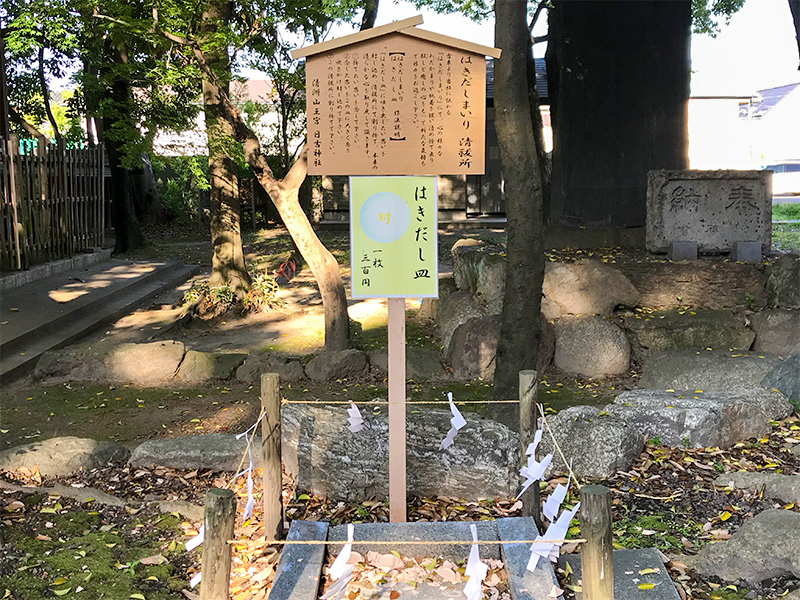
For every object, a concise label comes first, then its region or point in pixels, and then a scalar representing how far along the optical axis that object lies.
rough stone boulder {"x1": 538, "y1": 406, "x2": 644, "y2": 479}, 5.29
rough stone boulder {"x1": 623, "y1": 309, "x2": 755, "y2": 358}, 8.34
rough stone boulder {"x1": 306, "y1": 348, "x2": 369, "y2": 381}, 8.48
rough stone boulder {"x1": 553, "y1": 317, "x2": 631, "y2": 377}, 8.35
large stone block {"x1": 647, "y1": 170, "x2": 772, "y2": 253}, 9.53
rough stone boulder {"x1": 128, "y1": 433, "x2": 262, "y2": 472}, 5.48
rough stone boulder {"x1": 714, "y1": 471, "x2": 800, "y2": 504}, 4.74
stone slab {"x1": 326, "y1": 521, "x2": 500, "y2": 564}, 4.06
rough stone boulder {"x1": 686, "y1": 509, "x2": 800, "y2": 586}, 3.92
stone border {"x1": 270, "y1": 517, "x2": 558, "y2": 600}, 3.60
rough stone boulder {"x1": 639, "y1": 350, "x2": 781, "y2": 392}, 7.17
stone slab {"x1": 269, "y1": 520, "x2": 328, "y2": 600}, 3.57
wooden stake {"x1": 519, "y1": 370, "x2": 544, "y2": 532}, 4.16
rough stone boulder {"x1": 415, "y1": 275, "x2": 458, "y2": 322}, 10.81
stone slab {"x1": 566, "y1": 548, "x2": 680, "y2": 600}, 3.67
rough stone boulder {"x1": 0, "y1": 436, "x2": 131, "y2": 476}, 5.38
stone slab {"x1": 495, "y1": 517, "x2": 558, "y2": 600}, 3.58
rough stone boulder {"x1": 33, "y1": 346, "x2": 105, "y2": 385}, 8.39
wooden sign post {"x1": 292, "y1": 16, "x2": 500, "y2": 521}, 4.32
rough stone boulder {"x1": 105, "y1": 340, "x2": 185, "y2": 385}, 8.50
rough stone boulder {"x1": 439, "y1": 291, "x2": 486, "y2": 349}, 9.66
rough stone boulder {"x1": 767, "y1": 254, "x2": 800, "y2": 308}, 8.57
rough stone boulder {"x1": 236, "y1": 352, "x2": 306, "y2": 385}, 8.47
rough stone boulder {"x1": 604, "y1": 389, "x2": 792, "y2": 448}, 5.66
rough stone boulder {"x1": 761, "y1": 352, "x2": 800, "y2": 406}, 6.35
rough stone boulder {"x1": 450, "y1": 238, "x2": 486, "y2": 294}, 9.91
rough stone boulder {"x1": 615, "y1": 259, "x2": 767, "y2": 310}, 9.06
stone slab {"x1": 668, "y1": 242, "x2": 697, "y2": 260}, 9.58
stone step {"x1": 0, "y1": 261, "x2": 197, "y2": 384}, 9.11
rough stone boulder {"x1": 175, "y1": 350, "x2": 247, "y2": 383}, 8.58
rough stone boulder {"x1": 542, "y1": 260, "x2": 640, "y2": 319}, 8.85
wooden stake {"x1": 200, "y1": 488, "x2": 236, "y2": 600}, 2.85
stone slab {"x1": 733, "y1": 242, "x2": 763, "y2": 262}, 9.41
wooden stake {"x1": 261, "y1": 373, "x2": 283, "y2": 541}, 4.20
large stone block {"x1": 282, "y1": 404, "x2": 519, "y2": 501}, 4.75
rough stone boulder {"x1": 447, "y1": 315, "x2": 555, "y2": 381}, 8.34
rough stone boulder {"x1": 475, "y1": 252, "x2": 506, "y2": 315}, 9.13
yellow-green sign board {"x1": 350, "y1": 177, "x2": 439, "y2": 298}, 4.32
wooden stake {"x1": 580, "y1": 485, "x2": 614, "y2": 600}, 2.75
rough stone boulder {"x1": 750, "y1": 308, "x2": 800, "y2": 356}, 8.27
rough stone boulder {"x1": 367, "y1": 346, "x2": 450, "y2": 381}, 8.41
